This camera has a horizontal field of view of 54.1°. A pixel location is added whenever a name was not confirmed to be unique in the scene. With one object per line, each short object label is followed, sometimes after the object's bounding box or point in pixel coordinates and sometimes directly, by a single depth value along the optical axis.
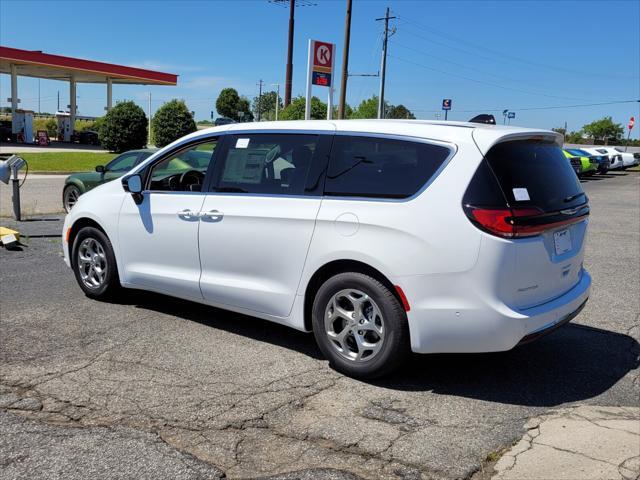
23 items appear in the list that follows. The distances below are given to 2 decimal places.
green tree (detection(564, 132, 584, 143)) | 81.55
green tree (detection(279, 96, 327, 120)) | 46.34
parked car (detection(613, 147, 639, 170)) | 38.01
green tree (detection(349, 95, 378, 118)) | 70.69
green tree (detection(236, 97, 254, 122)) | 101.99
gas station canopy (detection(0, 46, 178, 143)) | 38.34
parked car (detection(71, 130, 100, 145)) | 44.19
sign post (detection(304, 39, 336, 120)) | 20.73
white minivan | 3.91
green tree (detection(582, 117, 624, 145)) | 92.75
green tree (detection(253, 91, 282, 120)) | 113.00
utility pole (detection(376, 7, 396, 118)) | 40.28
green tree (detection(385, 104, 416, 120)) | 80.19
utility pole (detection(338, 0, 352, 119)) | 32.66
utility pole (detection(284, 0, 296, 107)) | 58.96
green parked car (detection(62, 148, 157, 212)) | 12.56
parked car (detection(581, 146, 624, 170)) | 35.78
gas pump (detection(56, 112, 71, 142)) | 46.50
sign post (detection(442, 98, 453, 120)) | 40.34
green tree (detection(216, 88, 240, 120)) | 101.94
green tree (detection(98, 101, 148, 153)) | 34.25
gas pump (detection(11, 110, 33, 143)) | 41.19
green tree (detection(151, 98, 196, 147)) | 34.97
